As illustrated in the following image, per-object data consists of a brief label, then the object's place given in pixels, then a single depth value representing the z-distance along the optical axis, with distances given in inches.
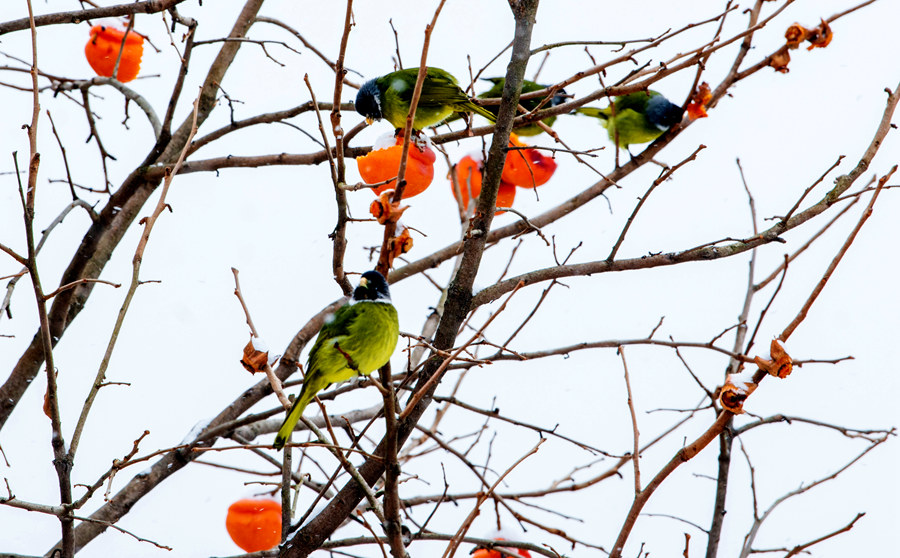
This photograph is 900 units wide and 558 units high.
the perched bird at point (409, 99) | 288.5
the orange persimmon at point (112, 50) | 326.0
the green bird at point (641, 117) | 350.9
